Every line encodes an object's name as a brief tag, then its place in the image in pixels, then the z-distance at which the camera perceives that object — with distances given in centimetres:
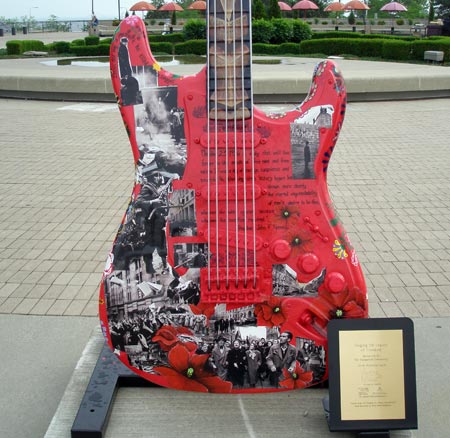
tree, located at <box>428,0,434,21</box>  3981
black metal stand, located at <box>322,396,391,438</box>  237
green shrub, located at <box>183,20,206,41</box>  2458
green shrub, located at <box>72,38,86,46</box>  2516
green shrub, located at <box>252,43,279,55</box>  2323
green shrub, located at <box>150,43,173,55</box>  2252
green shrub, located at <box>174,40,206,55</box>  2195
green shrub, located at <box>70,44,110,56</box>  2278
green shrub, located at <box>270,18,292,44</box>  2436
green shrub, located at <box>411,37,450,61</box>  1797
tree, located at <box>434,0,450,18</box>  4527
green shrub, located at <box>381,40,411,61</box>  1872
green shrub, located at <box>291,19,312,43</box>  2467
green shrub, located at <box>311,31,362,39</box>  2637
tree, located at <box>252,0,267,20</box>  2628
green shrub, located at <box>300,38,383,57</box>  2033
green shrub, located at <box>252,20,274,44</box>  2400
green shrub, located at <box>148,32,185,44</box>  2612
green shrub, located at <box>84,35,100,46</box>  2430
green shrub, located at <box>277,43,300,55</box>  2294
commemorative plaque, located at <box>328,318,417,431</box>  235
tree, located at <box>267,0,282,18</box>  2809
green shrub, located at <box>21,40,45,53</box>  2394
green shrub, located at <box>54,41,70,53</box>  2411
